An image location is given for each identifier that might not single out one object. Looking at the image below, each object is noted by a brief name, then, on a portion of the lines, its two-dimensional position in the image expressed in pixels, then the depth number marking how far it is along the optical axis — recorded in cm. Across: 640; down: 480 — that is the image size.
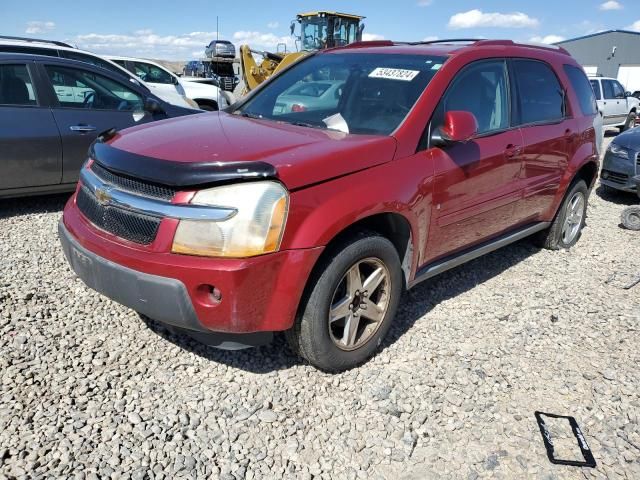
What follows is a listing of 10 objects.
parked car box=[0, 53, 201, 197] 501
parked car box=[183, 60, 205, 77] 3073
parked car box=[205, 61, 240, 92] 1978
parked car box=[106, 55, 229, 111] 1105
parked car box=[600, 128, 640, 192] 722
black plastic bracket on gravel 242
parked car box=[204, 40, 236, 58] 2289
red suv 241
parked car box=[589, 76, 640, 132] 1502
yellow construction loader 1769
